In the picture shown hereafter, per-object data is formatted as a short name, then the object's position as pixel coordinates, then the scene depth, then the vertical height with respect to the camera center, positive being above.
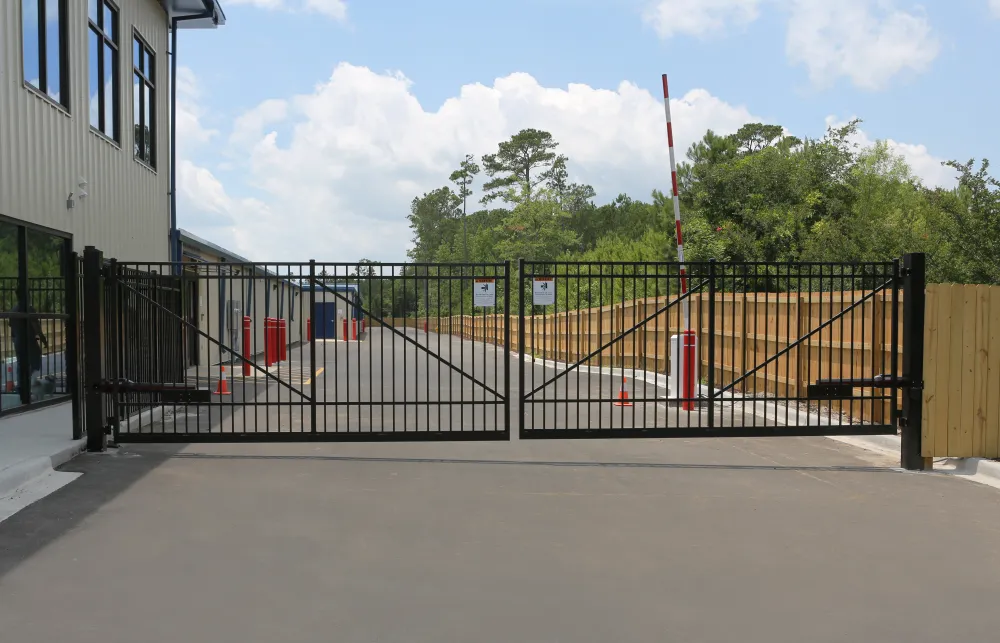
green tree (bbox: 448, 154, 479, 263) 94.12 +13.24
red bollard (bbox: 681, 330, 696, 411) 12.02 -0.83
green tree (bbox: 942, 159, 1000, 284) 18.22 +1.50
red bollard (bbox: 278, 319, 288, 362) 26.06 -1.51
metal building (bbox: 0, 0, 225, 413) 12.04 +2.24
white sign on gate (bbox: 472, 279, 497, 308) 10.12 +0.07
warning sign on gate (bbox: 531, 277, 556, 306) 10.08 +0.10
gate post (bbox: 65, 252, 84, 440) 9.69 -0.38
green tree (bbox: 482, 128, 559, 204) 81.69 +13.39
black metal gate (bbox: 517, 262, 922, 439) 9.70 -0.91
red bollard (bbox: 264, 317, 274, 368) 25.43 -1.18
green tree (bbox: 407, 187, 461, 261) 108.06 +10.06
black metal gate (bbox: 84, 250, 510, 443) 9.69 -0.87
